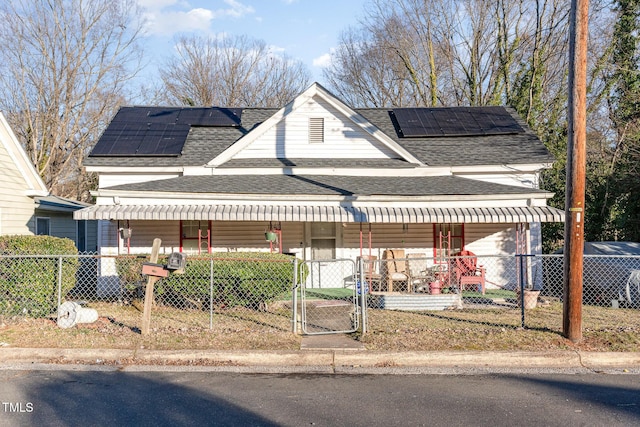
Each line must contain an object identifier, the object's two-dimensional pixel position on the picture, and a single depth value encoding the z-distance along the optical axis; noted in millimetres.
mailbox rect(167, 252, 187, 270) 7762
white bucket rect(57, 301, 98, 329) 8602
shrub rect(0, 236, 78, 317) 8938
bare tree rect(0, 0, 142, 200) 26594
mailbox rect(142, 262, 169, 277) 7695
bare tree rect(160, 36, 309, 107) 37781
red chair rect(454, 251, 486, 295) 12555
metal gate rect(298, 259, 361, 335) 8833
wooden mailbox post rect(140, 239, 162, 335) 7879
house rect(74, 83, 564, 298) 12586
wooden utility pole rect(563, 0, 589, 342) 7695
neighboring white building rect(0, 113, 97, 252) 13547
